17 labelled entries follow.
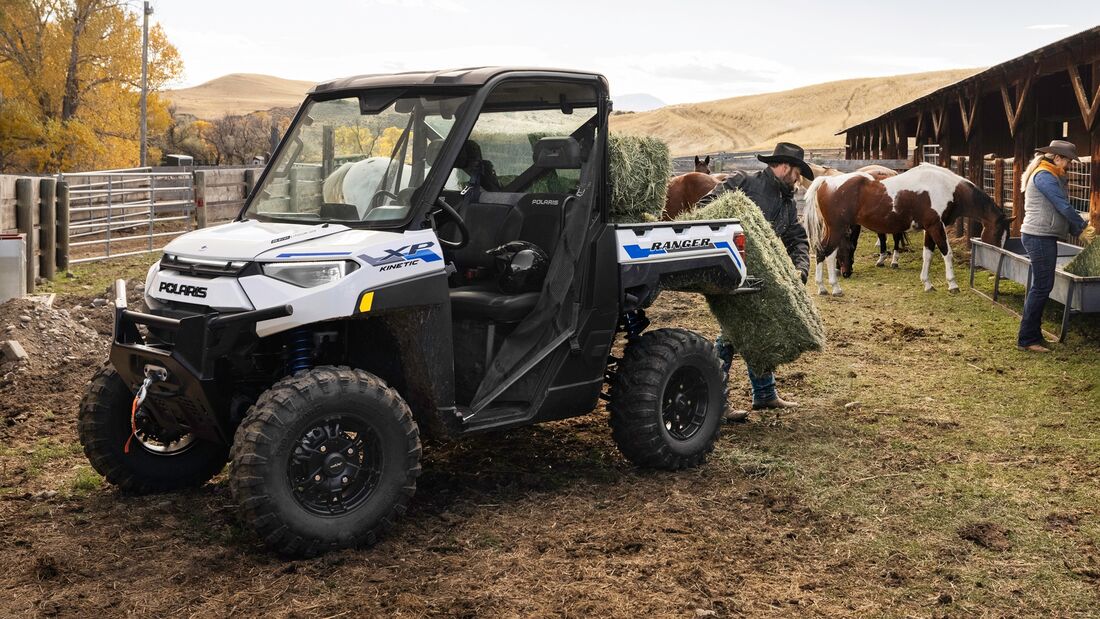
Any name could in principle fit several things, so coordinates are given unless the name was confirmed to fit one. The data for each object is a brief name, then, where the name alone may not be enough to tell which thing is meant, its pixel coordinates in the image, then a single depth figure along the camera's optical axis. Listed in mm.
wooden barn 15039
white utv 4762
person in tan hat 9625
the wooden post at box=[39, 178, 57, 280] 15234
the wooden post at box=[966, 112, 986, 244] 21781
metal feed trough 9867
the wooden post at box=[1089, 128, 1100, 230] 14445
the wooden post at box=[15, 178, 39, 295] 14945
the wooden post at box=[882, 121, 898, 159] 33144
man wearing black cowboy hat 7949
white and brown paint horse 15234
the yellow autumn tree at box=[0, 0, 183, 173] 39781
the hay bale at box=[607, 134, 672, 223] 6297
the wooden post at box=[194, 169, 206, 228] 20547
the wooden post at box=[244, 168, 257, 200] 25625
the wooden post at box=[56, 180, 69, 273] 15852
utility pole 40625
